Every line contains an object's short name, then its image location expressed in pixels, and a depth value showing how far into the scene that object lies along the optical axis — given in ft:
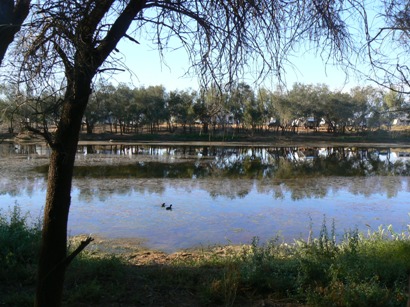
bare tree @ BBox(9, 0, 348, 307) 8.31
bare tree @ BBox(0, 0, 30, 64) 10.39
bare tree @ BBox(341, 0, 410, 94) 9.71
